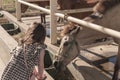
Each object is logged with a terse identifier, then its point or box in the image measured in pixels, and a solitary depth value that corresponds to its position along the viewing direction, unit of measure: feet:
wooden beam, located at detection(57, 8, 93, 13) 9.56
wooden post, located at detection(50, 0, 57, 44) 8.67
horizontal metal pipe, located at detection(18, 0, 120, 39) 5.33
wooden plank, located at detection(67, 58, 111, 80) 7.22
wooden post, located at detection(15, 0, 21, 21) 12.39
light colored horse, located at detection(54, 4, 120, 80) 7.21
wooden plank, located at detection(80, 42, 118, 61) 9.36
